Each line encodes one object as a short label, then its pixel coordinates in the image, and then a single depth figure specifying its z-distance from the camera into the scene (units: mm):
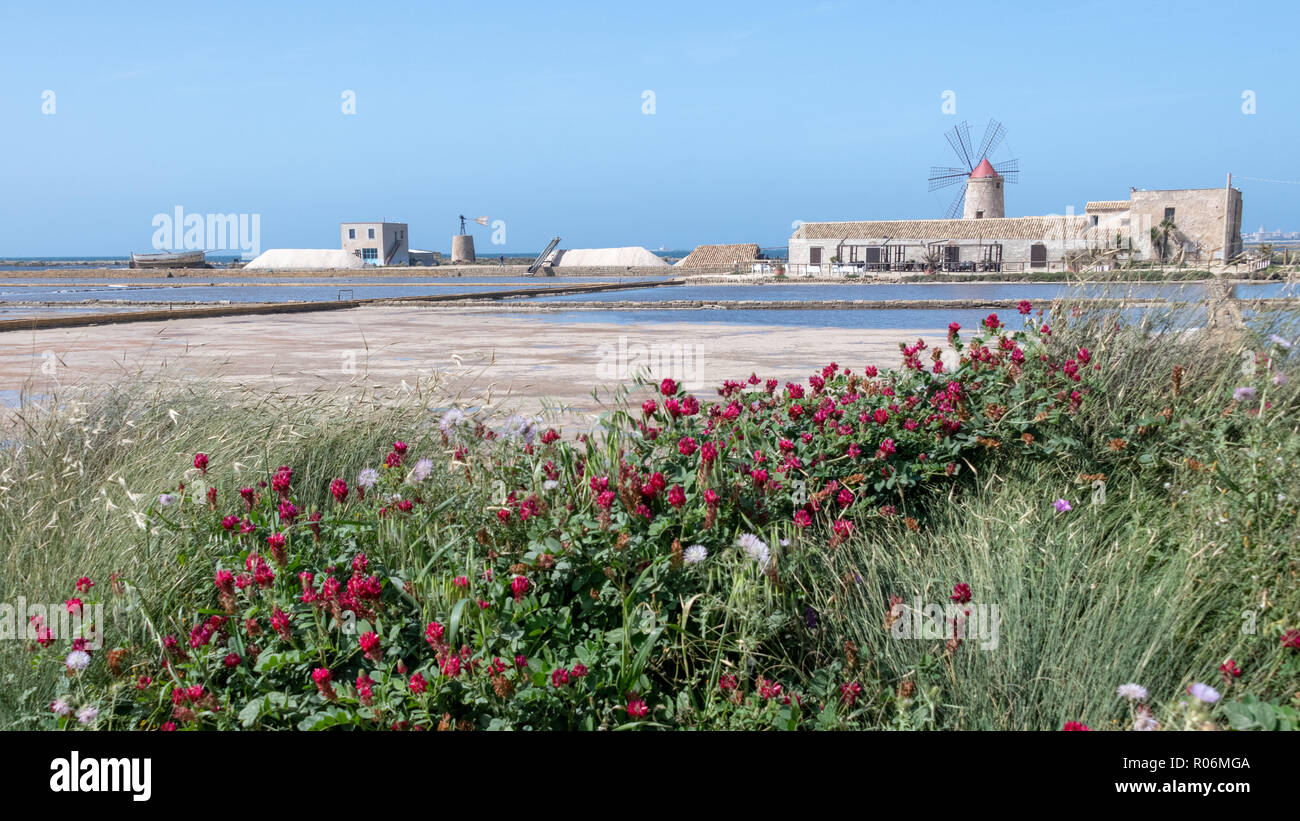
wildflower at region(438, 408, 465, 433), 3467
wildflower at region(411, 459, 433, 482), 3071
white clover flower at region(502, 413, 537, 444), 3443
